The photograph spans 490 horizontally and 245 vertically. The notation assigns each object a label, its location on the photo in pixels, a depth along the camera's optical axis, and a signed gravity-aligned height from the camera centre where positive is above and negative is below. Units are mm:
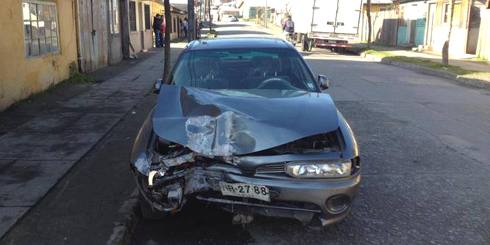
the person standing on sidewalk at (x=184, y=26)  42756 -700
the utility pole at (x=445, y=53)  19719 -1195
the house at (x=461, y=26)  23125 -269
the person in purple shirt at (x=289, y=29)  36375 -689
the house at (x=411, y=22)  31172 -113
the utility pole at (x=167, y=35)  12578 -431
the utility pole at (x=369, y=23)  30573 -217
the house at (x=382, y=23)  36000 -218
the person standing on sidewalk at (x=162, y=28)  29820 -606
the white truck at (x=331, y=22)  28484 -152
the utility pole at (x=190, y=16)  18875 +48
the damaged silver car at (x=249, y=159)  3896 -1037
